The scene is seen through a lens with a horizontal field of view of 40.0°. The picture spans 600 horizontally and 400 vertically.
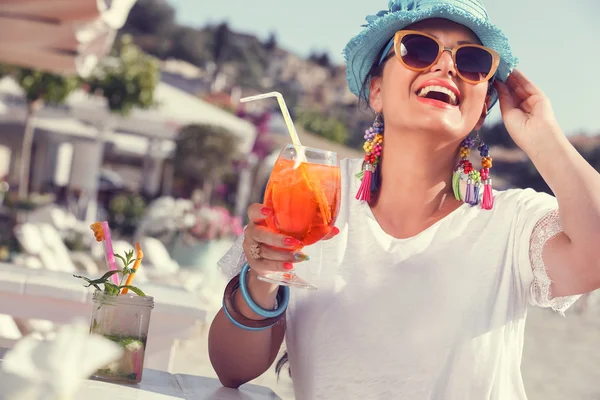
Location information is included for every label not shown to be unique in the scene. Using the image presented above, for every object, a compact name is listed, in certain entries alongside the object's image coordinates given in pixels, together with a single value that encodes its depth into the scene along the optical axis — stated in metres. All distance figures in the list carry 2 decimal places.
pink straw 1.75
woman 1.92
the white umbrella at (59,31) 5.09
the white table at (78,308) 3.03
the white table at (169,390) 1.45
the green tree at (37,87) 12.26
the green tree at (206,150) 16.12
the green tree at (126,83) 12.89
